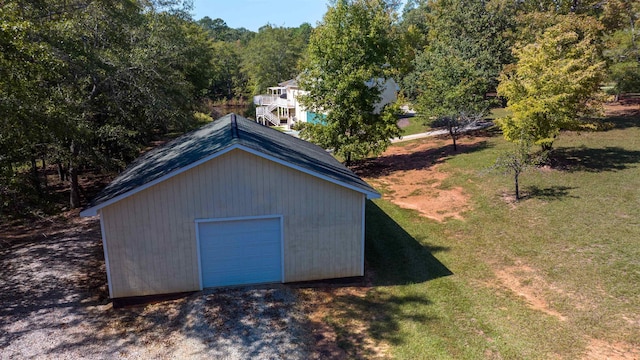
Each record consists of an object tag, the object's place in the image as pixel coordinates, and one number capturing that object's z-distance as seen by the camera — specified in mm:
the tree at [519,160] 16625
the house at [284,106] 45344
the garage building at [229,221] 10031
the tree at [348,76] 23094
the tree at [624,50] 25716
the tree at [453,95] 25828
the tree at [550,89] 17500
